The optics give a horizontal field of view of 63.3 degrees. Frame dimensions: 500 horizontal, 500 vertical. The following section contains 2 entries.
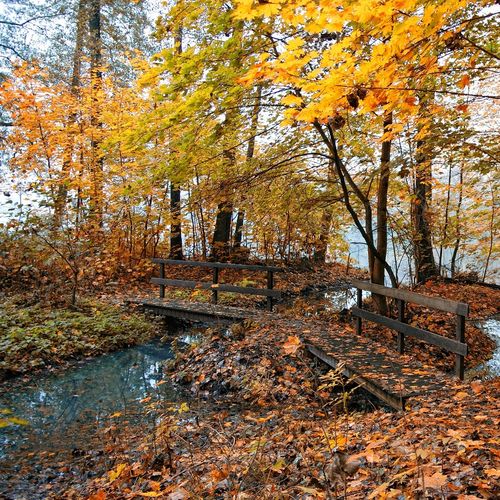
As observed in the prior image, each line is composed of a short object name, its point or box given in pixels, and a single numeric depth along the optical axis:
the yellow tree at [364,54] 3.12
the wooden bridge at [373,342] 5.03
